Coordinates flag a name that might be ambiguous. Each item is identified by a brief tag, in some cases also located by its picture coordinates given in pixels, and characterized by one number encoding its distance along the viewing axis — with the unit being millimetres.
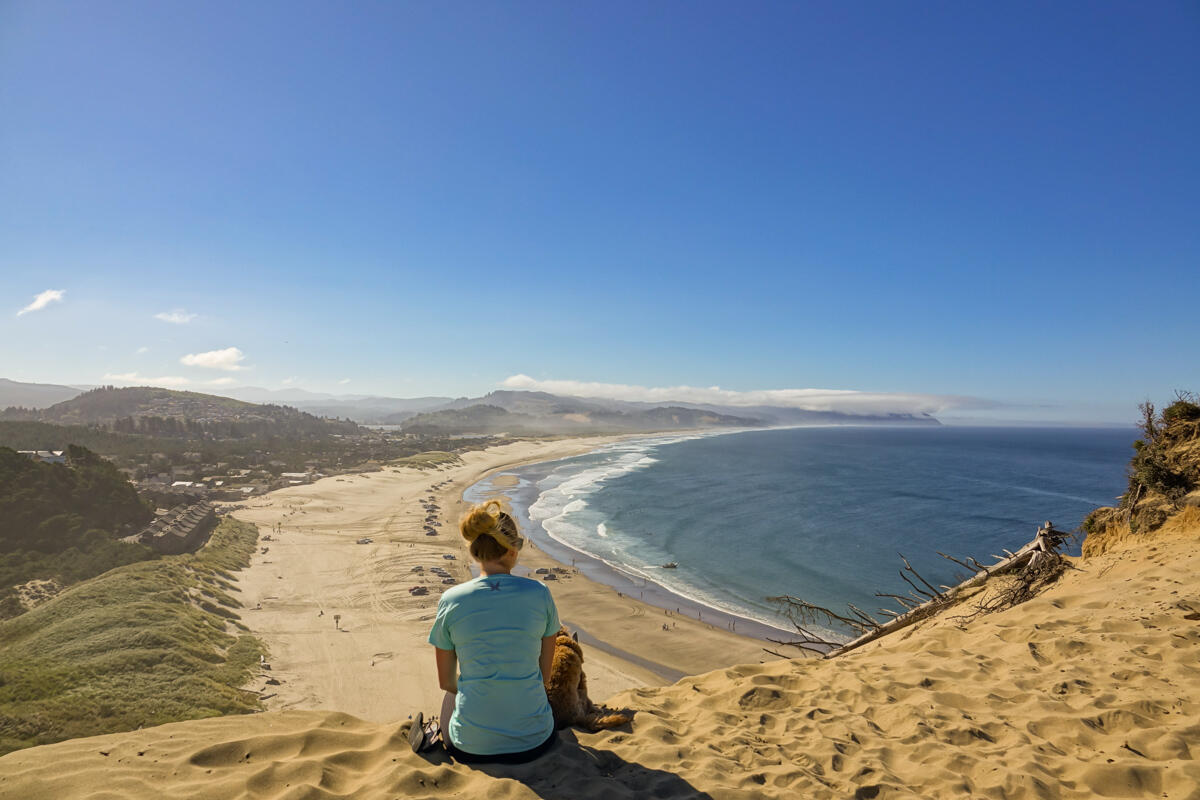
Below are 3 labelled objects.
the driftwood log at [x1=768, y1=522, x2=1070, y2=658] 7238
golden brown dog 4094
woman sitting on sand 3051
